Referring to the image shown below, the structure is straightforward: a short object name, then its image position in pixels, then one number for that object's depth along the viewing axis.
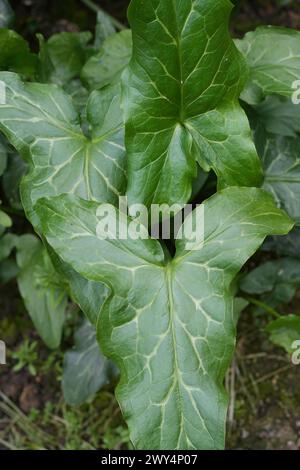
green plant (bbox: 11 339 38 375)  1.61
